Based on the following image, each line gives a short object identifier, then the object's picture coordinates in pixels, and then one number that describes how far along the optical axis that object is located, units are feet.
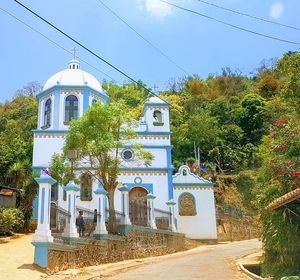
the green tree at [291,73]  26.47
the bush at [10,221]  43.70
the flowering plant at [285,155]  25.82
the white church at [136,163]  57.08
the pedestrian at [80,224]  36.43
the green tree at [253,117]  97.06
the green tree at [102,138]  40.17
